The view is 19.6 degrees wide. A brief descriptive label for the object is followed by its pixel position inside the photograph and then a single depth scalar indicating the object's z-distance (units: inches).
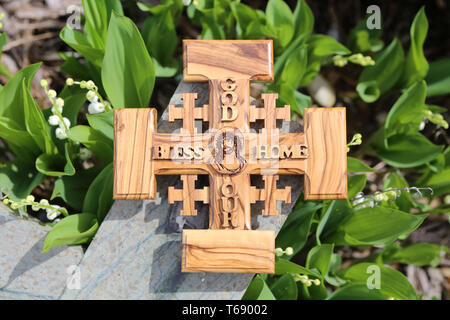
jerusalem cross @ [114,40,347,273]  26.9
